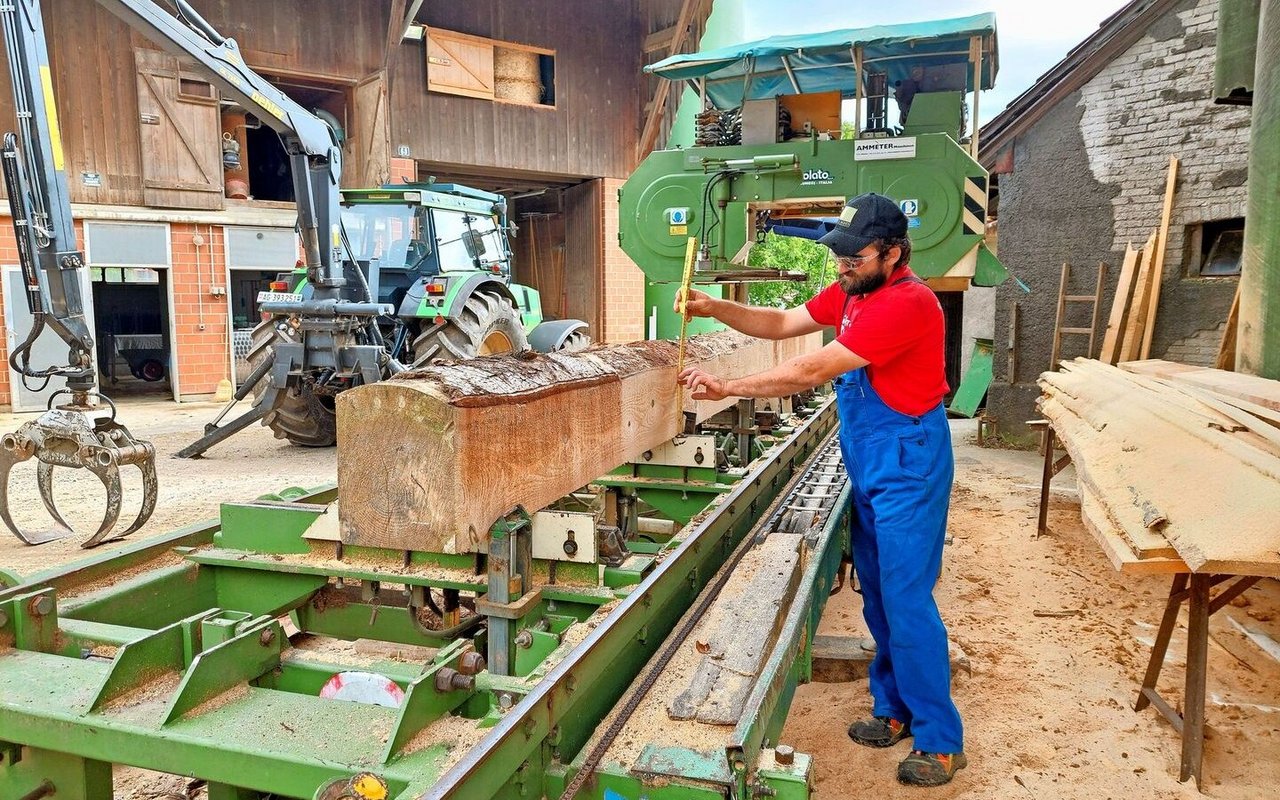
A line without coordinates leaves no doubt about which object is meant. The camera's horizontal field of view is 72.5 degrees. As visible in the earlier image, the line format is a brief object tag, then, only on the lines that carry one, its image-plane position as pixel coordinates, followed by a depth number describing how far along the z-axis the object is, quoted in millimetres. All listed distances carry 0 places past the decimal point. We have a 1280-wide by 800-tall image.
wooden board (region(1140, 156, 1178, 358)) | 7445
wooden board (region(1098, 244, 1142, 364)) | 7656
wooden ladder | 8148
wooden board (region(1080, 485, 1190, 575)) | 2338
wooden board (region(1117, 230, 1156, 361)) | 7473
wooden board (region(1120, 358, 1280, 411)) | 3786
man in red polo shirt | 2658
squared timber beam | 2285
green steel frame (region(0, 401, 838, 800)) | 1749
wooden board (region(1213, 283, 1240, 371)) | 5742
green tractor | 7516
